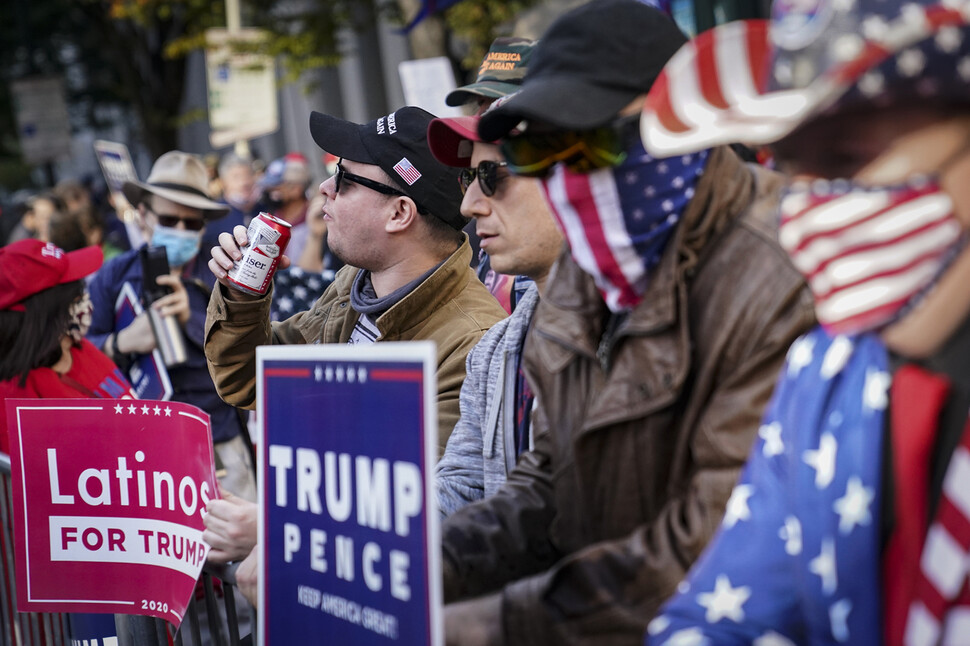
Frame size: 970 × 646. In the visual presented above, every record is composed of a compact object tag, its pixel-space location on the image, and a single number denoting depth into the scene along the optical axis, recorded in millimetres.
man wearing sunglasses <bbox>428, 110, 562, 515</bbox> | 3363
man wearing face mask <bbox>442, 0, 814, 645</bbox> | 2238
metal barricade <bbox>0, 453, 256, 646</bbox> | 3408
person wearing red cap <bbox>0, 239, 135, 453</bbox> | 4984
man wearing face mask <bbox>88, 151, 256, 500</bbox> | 6258
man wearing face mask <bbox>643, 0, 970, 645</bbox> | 1481
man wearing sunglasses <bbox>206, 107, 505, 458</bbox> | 4230
